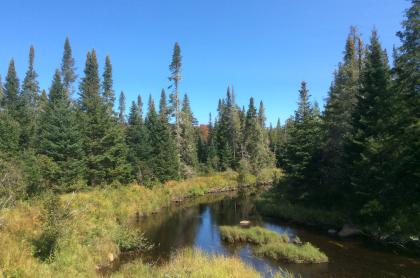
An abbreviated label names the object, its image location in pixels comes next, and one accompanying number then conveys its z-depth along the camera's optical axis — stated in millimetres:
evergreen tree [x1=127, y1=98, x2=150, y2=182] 39188
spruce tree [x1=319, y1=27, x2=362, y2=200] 27516
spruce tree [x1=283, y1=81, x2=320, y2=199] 31234
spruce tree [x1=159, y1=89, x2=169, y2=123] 87775
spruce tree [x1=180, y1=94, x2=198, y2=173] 50081
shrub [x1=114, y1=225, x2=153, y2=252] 18391
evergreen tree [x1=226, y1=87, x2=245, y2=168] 72625
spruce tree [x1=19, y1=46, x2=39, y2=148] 44375
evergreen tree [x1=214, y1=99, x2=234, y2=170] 68125
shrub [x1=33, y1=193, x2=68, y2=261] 13297
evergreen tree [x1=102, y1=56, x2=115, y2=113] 55656
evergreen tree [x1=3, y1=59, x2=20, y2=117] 56881
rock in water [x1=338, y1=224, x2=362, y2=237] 22500
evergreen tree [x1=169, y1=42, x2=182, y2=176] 47688
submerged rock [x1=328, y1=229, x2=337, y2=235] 23389
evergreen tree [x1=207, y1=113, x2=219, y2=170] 64788
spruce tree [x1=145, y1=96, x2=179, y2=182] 41656
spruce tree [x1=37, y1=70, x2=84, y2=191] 27109
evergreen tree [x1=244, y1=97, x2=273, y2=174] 66938
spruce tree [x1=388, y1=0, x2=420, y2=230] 19094
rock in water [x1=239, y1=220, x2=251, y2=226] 26641
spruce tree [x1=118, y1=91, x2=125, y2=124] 95300
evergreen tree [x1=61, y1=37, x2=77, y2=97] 54344
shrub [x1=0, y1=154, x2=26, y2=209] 16214
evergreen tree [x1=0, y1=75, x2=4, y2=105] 60097
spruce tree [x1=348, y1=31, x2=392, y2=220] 20703
